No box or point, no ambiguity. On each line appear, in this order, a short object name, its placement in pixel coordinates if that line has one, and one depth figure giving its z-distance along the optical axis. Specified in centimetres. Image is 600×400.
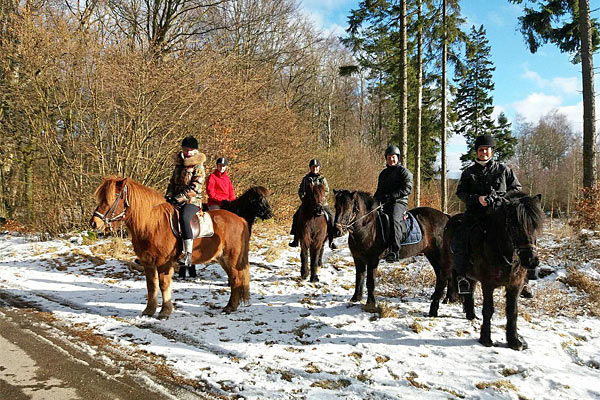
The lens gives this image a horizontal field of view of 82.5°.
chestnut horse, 462
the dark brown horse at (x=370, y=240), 511
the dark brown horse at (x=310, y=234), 693
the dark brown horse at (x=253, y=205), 710
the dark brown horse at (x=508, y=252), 375
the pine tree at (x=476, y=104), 3020
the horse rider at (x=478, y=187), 437
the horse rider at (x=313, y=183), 712
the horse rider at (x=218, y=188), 752
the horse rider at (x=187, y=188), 495
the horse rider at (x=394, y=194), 534
